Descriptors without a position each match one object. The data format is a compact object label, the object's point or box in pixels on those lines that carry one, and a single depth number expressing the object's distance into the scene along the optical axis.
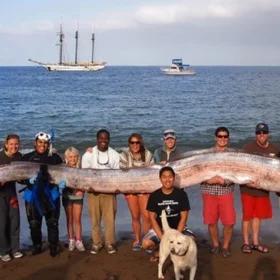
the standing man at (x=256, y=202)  7.12
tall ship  119.26
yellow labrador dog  5.39
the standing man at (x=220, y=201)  7.00
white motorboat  103.37
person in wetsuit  6.98
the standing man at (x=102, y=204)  7.31
